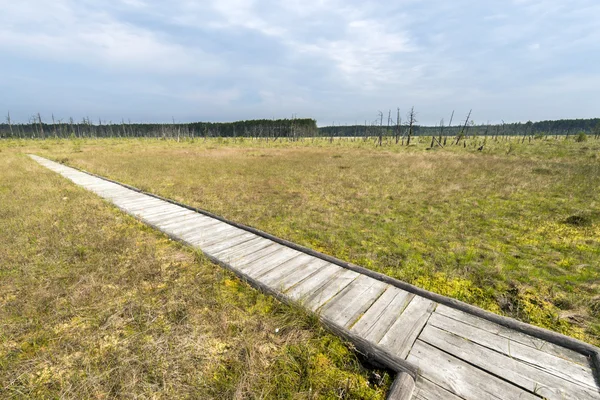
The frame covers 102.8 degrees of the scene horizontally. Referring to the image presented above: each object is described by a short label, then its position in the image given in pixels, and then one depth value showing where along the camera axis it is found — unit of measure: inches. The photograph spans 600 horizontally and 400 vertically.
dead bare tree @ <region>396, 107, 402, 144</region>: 2183.8
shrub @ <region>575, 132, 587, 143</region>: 1529.4
